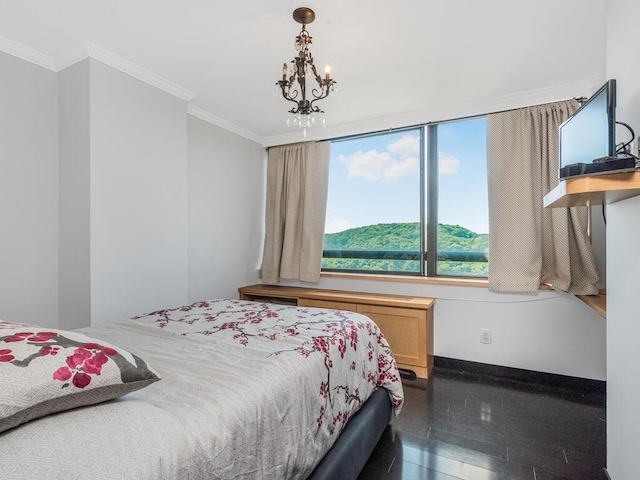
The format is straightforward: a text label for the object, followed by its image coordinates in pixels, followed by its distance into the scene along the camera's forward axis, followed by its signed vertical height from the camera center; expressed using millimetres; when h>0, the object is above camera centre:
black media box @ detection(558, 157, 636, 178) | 1020 +239
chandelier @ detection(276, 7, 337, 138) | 1878 +1039
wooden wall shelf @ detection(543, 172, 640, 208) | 1032 +174
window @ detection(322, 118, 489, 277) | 3293 +420
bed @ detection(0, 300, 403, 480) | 718 -491
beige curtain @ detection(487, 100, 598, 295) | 2707 +211
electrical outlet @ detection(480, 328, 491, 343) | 3053 -902
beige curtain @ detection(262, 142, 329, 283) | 3881 +362
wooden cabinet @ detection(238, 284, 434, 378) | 2947 -736
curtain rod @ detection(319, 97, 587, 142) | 2931 +1220
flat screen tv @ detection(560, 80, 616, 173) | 1151 +448
